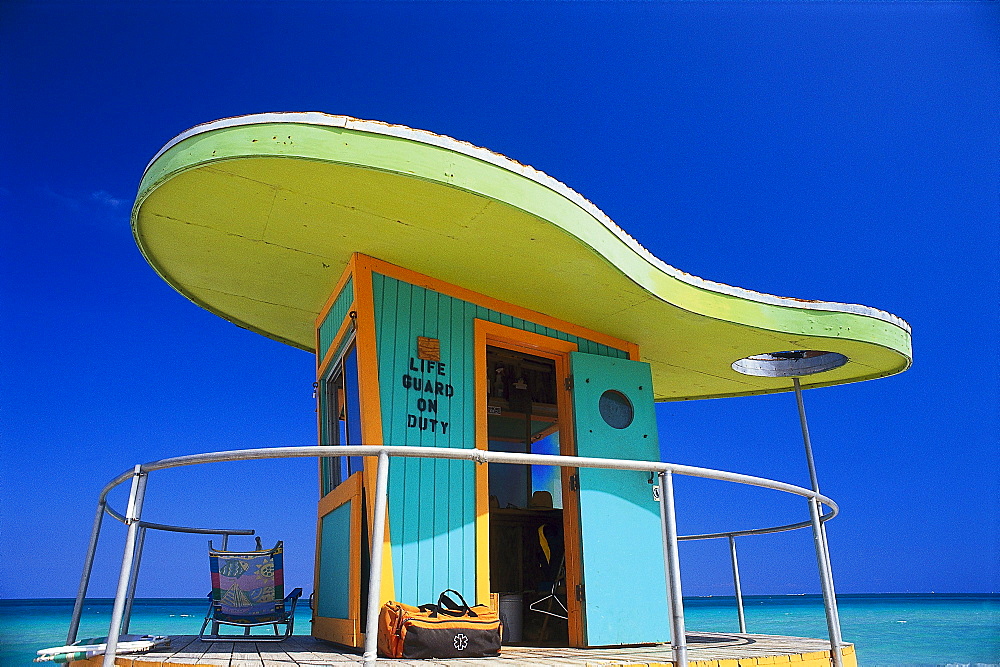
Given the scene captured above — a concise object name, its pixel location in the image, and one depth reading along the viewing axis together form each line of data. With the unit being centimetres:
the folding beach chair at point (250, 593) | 541
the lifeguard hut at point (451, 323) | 423
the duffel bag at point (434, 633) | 379
